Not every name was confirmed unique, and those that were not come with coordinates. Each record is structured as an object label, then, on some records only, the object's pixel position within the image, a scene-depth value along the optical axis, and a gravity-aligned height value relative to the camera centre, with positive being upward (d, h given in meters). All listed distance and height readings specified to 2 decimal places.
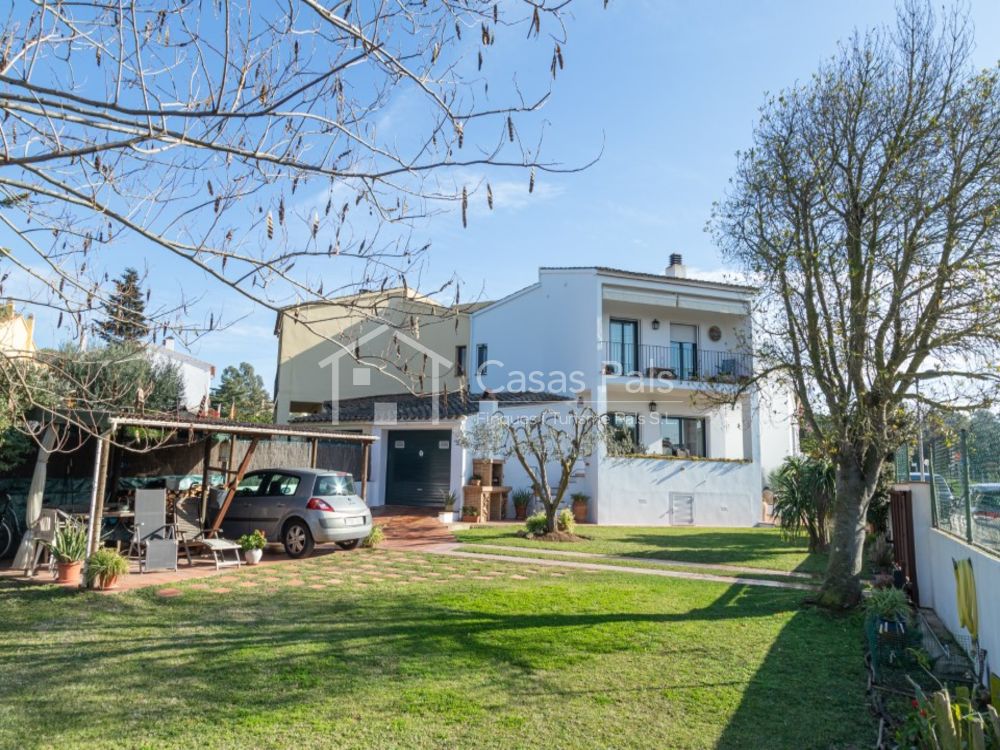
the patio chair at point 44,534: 9.89 -1.00
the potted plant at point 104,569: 9.06 -1.34
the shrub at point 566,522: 16.78 -1.16
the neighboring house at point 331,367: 26.41 +4.15
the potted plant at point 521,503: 21.17 -0.91
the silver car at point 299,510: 12.62 -0.74
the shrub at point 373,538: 13.84 -1.35
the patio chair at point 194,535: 11.26 -1.14
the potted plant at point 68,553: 9.58 -1.20
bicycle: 11.41 -1.01
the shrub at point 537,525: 16.58 -1.23
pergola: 9.31 +0.60
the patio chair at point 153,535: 10.53 -1.06
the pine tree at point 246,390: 43.46 +7.61
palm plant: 14.52 -0.45
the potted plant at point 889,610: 6.91 -1.43
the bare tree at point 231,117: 3.90 +2.10
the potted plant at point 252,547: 11.69 -1.32
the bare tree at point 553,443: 16.50 +0.75
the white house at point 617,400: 21.73 +2.49
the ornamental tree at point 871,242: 7.99 +2.91
